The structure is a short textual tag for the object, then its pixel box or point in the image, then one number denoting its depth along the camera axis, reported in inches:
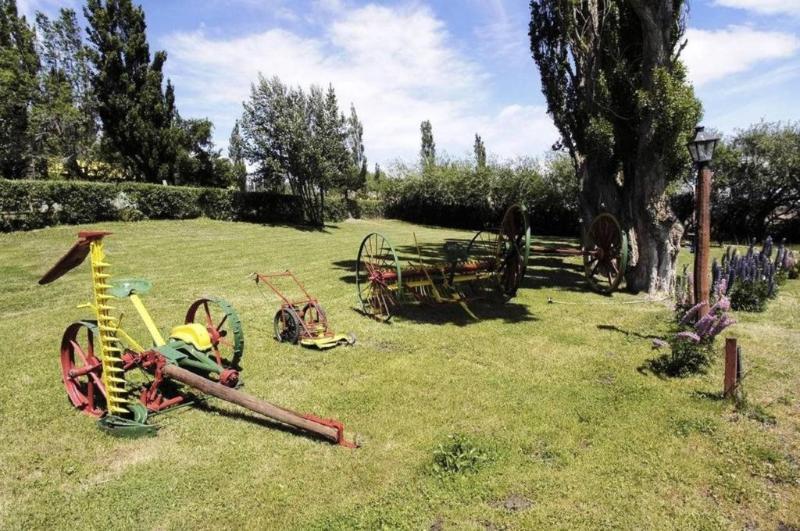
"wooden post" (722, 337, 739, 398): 209.9
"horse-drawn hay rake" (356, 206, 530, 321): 368.2
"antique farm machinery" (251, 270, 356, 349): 304.2
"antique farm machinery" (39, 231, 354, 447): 185.9
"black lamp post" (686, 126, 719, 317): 277.1
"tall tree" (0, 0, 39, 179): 992.9
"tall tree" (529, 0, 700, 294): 402.3
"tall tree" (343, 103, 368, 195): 2583.7
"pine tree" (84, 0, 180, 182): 1056.8
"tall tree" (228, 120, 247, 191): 1952.8
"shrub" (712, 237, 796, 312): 392.5
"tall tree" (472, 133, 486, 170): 1621.1
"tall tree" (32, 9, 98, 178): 1156.5
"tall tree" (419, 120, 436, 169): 2659.9
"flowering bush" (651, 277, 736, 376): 243.6
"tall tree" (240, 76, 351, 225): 1015.0
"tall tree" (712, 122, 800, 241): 1006.4
